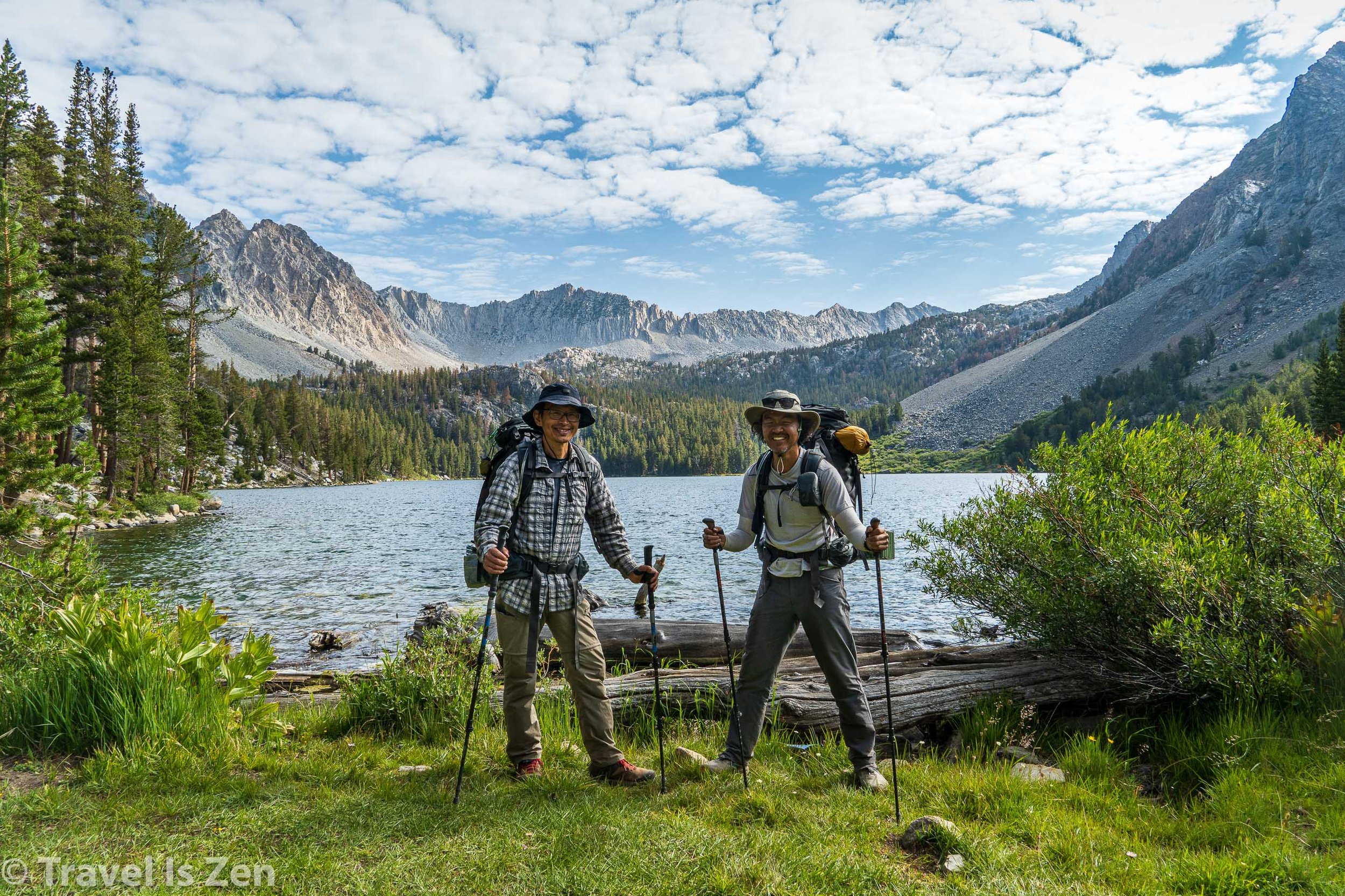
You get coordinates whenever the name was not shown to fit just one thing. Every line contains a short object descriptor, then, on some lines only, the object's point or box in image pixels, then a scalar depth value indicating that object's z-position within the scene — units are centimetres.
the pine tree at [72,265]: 3866
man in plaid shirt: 582
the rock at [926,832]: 465
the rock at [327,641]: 1568
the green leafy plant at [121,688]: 591
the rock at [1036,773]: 593
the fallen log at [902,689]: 730
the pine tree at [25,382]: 1359
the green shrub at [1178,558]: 632
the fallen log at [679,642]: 1052
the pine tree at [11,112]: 3133
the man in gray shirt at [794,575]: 596
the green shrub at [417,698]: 741
